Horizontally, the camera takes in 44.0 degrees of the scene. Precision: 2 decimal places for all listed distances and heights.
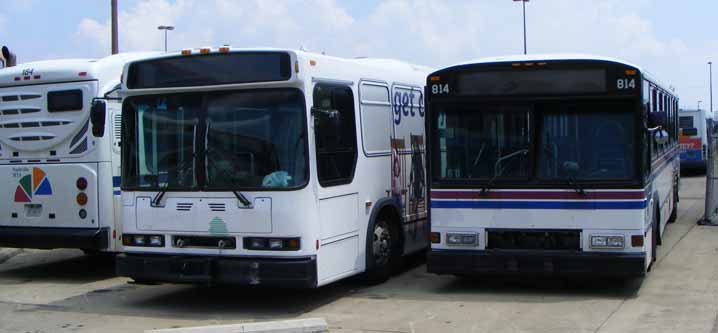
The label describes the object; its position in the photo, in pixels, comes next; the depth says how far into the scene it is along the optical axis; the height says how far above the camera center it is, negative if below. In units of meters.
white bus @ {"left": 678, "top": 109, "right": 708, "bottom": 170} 33.72 +0.24
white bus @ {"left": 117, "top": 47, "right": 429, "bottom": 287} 9.18 -0.11
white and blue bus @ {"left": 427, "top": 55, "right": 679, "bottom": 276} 9.62 -0.14
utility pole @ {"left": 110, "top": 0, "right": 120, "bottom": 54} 21.55 +3.30
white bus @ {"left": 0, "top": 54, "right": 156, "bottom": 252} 12.00 +0.10
